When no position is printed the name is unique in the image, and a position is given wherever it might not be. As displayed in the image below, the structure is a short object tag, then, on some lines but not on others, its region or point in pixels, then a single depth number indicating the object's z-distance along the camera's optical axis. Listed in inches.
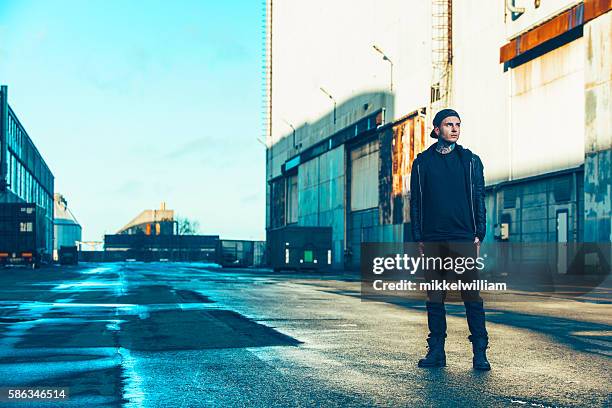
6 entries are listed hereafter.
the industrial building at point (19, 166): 2847.0
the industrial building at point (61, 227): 7578.7
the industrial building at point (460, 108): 1325.0
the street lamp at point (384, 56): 2059.5
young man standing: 262.1
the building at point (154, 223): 7012.8
